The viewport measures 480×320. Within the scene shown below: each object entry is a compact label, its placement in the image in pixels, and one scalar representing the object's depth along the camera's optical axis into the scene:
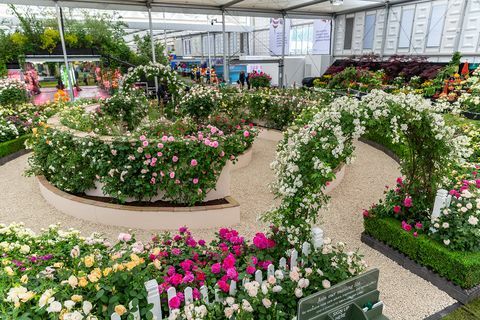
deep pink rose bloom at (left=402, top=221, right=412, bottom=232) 3.41
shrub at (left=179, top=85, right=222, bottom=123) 7.46
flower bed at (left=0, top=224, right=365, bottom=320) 1.84
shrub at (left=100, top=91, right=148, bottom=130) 7.12
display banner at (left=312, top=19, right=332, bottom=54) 17.34
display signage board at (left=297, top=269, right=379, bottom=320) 1.79
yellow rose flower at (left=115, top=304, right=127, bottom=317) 1.71
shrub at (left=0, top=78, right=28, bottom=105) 8.33
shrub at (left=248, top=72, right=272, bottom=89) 13.18
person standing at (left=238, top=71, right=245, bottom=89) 15.60
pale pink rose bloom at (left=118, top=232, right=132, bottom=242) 2.28
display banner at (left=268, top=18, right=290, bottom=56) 19.84
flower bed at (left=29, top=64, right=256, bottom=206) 4.07
